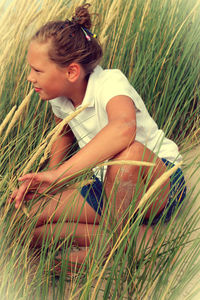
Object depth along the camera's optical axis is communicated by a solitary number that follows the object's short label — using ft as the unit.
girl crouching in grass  6.11
